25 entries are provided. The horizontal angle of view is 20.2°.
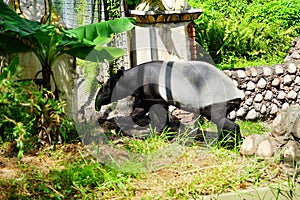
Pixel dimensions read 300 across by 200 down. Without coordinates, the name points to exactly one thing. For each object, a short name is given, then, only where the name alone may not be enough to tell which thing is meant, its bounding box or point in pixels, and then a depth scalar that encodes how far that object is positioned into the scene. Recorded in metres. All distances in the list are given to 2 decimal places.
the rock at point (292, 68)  15.56
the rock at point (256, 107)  15.10
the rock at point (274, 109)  15.35
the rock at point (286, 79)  15.51
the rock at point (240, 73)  14.92
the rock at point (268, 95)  15.35
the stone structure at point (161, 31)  14.77
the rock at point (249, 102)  15.00
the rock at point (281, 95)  15.56
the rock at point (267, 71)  15.21
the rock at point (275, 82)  15.36
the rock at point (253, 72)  15.00
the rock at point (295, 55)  16.22
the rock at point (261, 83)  15.14
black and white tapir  10.30
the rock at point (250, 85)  15.05
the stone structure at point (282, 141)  8.67
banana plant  9.47
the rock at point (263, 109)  15.17
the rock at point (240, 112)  14.89
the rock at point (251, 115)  14.96
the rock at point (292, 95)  15.66
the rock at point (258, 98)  15.16
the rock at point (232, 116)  14.69
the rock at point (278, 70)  15.41
